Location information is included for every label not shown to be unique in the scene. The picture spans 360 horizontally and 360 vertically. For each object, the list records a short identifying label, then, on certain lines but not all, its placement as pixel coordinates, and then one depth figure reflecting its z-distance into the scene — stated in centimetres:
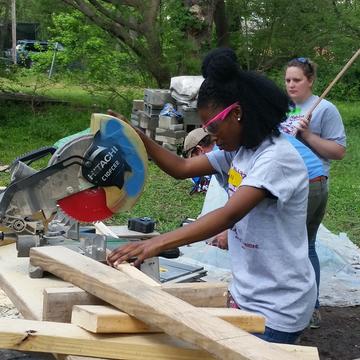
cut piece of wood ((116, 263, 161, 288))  223
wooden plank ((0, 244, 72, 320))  239
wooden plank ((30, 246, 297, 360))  163
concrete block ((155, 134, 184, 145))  1068
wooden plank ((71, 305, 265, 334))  186
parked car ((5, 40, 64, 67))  1550
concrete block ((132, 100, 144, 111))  1191
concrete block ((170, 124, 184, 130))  1078
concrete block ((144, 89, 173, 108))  1124
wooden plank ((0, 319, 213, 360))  181
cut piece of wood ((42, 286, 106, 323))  215
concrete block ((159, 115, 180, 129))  1083
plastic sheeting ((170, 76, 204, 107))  1092
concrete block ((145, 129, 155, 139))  1126
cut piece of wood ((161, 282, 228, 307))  227
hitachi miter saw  275
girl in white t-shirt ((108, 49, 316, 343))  243
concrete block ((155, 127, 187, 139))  1069
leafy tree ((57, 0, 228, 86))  1338
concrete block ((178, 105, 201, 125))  1090
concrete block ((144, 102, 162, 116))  1124
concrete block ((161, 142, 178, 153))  1070
